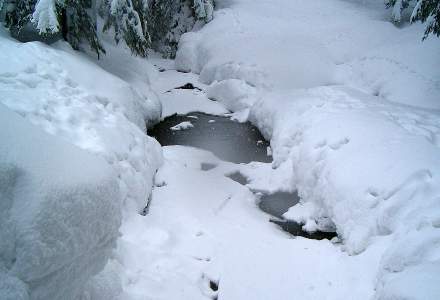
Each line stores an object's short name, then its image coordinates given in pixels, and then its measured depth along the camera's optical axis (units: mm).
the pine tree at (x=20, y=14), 7641
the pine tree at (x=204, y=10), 14530
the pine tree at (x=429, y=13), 8141
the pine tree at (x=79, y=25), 8320
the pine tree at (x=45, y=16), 6789
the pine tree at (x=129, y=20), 8914
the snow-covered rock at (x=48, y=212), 2084
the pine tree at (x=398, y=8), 13727
